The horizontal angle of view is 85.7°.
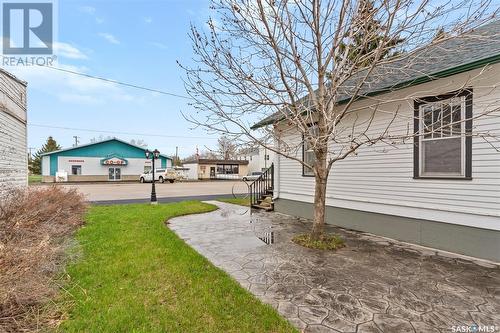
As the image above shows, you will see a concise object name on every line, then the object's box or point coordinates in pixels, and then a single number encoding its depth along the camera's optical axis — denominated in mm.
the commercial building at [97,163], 32594
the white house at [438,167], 4641
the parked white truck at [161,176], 34031
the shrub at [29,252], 2799
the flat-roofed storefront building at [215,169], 44844
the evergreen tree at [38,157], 49281
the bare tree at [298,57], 4863
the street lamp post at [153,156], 13406
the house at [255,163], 50338
